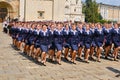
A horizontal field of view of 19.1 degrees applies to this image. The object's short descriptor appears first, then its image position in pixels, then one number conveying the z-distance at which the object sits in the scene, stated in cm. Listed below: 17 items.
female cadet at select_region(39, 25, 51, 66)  1529
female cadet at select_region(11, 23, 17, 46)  2200
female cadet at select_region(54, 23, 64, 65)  1559
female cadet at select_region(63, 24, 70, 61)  1600
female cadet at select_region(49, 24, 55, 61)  1567
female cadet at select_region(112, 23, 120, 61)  1717
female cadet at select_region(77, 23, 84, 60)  1641
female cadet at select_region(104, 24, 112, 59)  1723
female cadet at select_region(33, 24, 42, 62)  1586
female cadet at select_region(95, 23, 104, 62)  1681
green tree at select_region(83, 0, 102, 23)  8744
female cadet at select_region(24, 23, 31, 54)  1802
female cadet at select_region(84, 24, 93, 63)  1642
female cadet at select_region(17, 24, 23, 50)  2011
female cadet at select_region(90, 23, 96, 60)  1681
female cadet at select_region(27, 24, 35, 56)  1692
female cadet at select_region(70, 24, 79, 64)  1595
